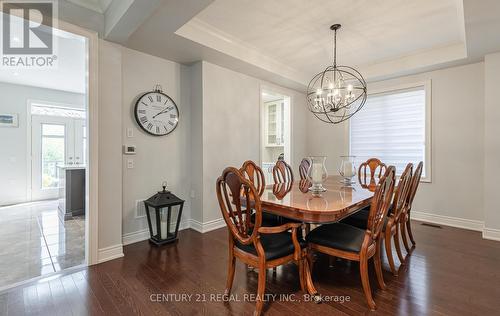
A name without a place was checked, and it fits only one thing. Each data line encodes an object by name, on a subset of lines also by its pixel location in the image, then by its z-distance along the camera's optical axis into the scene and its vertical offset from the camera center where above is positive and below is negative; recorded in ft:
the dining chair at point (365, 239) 5.86 -2.18
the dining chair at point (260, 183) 8.25 -1.02
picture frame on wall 17.21 +2.58
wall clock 10.28 +1.90
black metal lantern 9.71 -2.38
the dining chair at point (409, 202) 8.77 -1.72
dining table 5.56 -1.20
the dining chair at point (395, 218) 7.19 -2.05
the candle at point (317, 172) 7.68 -0.49
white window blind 13.24 +1.68
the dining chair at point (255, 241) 5.49 -2.15
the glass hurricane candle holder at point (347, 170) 9.26 -0.51
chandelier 9.79 +2.89
